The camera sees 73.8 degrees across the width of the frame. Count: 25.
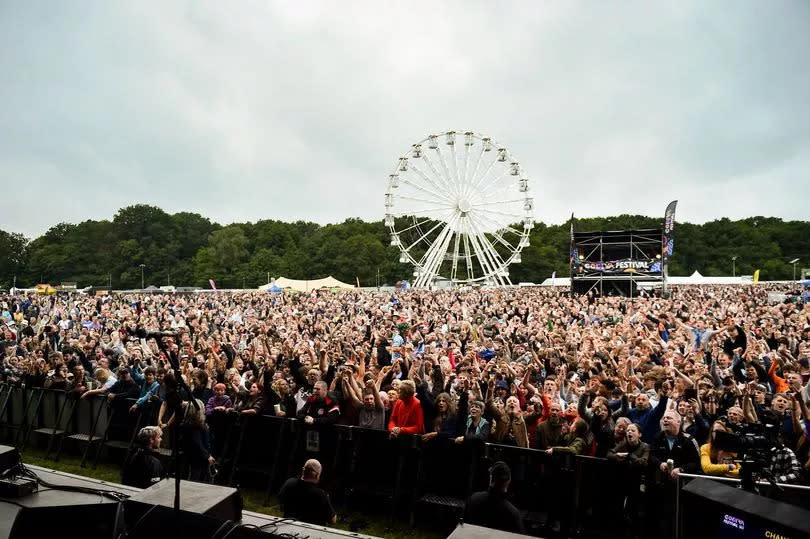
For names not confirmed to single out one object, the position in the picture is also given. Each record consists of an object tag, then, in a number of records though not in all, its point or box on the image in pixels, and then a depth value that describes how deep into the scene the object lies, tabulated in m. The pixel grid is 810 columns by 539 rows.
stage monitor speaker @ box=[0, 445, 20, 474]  3.66
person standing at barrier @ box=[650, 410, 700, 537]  4.75
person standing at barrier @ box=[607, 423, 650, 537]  4.89
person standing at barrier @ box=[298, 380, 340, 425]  6.57
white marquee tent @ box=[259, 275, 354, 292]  51.79
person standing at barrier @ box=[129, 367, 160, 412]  8.04
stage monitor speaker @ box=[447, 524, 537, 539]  2.91
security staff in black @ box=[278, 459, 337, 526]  4.38
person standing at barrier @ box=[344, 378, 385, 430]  6.61
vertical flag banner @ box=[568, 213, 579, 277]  34.81
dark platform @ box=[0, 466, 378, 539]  2.99
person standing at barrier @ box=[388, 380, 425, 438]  6.30
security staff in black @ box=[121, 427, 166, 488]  5.30
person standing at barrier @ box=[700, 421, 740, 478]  4.73
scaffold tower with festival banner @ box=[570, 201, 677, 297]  33.91
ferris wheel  40.31
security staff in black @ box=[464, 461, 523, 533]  3.99
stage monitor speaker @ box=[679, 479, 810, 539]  2.96
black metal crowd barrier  5.14
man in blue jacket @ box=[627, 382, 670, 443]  5.95
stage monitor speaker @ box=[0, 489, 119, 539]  3.03
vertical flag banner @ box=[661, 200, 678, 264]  33.09
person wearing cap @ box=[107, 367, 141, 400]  8.40
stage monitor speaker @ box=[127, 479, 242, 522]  3.29
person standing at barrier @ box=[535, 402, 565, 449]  5.86
